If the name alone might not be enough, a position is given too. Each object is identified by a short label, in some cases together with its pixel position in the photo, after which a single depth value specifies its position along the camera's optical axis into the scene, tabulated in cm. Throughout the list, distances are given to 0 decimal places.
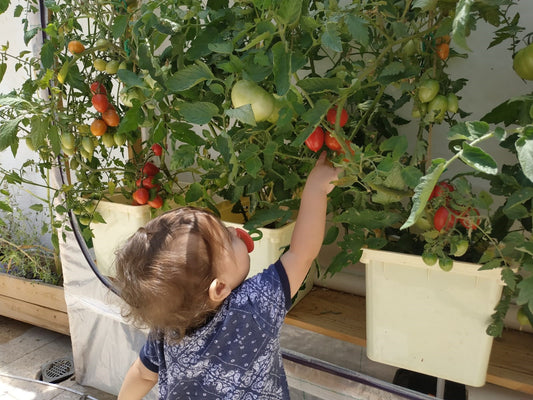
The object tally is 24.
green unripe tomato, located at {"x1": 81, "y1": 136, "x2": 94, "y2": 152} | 100
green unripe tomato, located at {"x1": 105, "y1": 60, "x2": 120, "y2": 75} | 90
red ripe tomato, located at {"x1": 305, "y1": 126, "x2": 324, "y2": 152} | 68
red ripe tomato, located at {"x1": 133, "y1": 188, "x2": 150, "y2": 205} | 101
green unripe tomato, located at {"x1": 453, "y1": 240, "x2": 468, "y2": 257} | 63
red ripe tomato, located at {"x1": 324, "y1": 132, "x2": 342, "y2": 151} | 68
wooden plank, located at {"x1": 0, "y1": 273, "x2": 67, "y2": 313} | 175
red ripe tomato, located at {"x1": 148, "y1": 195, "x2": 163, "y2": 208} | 102
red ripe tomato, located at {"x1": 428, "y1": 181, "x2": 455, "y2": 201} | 63
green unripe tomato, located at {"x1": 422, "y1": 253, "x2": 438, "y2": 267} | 65
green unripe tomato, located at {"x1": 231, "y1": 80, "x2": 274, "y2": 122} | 57
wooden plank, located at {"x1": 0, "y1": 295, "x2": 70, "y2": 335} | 178
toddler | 67
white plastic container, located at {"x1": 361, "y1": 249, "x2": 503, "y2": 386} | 68
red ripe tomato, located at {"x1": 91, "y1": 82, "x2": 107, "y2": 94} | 97
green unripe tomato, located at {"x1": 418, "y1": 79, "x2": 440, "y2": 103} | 63
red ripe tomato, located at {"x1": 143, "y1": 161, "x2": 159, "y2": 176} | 104
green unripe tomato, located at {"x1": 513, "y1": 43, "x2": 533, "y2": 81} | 63
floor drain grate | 162
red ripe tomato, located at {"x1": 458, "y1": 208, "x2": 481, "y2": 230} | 61
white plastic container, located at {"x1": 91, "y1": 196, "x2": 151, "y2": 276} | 104
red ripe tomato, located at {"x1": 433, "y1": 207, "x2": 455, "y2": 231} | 63
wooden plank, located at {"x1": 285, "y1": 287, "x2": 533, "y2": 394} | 75
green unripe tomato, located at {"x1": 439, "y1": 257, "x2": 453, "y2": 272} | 65
